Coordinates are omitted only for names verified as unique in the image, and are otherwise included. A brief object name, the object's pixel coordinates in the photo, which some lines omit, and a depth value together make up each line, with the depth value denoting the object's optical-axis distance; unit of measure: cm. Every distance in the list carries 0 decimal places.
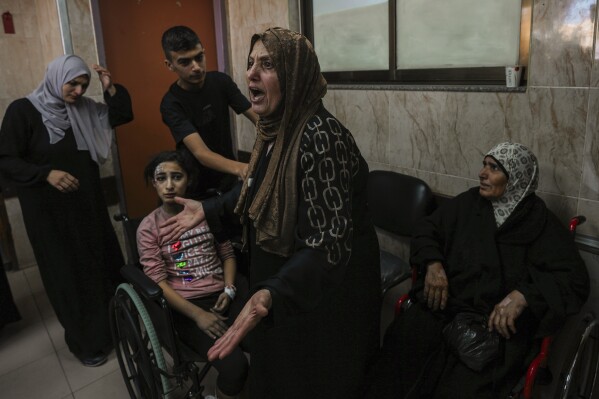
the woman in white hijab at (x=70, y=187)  216
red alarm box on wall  329
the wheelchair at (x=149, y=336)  158
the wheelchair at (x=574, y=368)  147
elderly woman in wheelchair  153
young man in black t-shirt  217
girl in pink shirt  175
